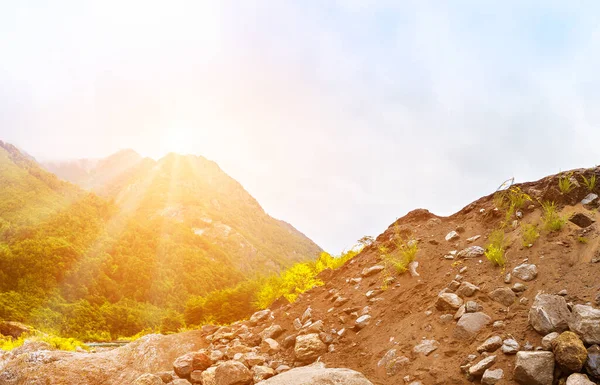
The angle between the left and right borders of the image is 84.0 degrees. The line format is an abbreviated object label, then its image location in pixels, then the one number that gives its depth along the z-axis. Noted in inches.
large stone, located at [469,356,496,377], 172.4
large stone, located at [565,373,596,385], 142.7
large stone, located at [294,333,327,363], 266.7
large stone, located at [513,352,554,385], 153.6
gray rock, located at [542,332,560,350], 164.7
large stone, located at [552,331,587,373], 149.9
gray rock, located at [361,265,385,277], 358.0
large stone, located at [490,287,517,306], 212.5
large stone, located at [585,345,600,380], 145.9
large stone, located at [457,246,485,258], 279.7
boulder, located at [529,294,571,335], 171.6
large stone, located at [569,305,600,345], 157.1
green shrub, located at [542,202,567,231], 249.9
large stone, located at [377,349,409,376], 209.0
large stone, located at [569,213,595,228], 242.2
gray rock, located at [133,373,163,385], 275.1
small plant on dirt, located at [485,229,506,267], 250.5
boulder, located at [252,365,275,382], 254.2
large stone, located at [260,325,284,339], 325.7
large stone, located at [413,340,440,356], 206.7
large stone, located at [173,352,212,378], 292.5
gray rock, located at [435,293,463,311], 229.0
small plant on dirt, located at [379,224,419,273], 321.4
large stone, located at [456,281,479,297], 233.5
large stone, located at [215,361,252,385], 254.4
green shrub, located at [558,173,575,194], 278.1
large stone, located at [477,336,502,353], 181.8
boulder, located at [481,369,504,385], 164.6
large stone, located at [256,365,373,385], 186.3
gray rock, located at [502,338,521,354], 173.2
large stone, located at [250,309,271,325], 382.0
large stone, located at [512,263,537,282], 222.5
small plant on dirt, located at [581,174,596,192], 273.6
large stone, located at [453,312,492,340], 201.8
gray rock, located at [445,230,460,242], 332.8
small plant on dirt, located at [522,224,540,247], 253.0
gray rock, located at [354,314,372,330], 276.6
